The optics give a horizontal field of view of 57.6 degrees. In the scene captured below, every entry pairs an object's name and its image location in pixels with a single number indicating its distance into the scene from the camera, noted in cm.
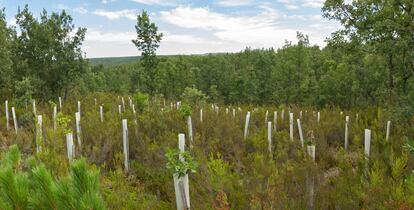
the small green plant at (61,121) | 641
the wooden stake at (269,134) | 878
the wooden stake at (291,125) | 954
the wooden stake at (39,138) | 536
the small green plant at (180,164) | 344
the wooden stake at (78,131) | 809
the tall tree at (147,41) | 2602
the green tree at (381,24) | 887
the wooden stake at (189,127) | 855
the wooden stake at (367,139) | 625
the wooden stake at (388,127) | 885
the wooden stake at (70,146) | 628
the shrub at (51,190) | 187
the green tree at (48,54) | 2009
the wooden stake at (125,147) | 735
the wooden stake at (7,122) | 1201
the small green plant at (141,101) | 1250
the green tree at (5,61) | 1731
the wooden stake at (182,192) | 348
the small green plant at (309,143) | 569
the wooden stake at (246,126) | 1017
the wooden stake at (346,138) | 926
